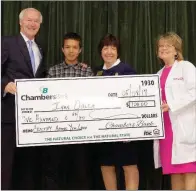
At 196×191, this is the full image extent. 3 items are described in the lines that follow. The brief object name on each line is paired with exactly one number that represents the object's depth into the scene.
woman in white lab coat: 2.34
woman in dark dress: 2.48
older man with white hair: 2.40
